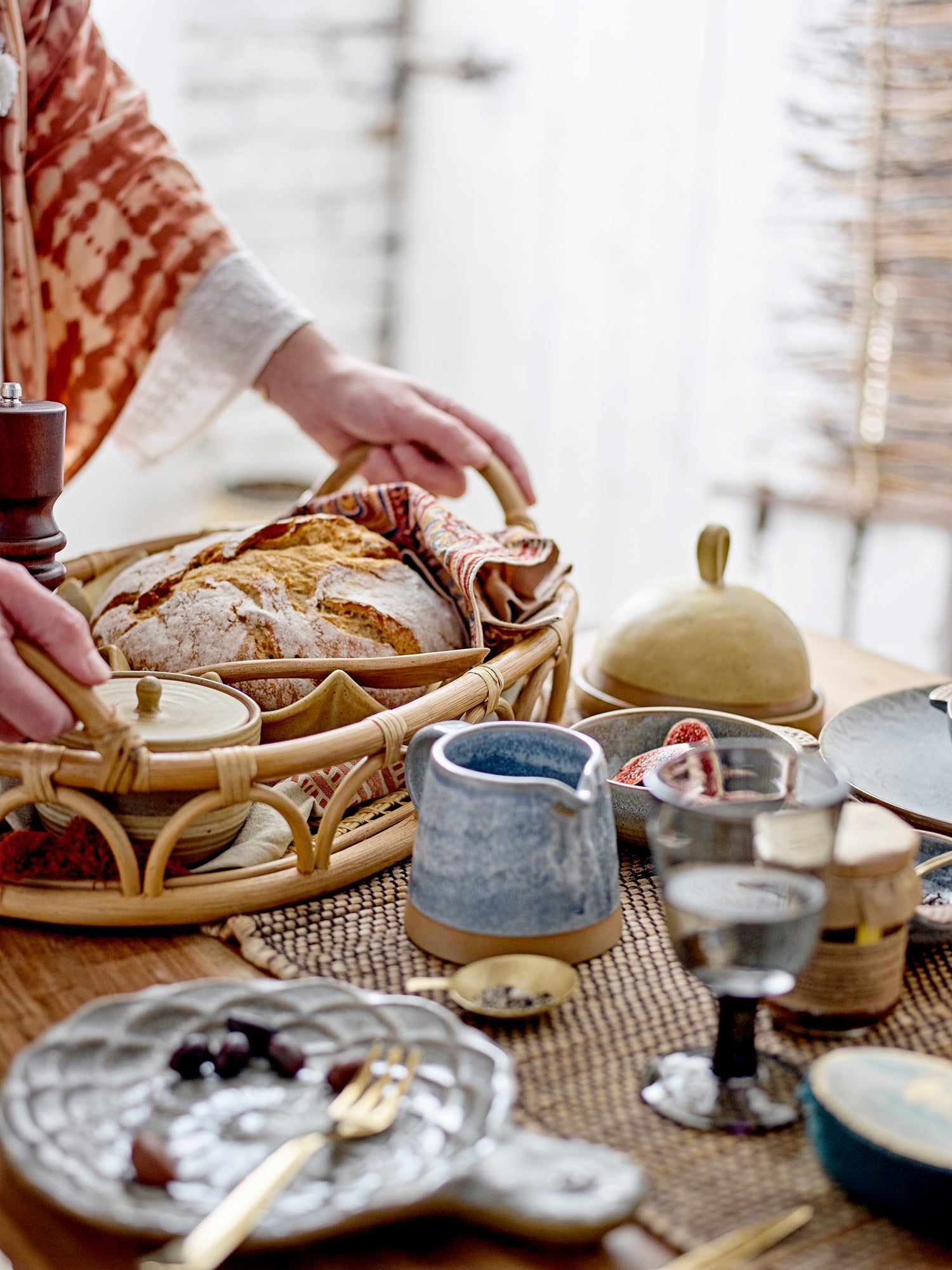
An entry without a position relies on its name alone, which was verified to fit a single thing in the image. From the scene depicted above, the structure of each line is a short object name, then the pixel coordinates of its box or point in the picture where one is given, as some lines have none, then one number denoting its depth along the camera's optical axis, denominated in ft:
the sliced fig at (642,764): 3.05
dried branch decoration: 8.11
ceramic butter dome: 3.81
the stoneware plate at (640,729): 3.36
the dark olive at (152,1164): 1.78
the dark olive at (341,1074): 2.00
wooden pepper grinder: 2.95
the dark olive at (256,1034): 2.10
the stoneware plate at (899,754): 3.20
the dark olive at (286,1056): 2.03
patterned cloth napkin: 3.58
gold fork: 1.67
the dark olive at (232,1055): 2.03
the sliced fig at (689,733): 3.25
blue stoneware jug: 2.41
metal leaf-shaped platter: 1.77
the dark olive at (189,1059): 2.02
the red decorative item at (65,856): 2.74
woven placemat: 1.89
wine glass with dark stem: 1.95
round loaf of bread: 3.40
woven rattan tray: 2.49
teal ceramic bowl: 1.85
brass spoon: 2.36
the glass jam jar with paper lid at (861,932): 2.27
